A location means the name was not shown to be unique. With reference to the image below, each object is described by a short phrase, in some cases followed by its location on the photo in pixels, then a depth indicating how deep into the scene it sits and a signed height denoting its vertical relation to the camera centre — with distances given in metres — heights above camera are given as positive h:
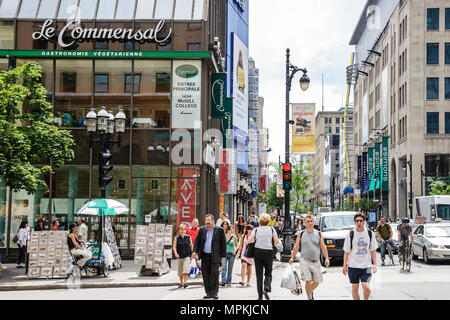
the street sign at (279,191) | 30.73 +0.45
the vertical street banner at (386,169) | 80.44 +4.00
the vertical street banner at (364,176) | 92.15 +3.63
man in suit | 14.11 -1.19
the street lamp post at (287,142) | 25.59 +2.56
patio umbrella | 20.30 -0.29
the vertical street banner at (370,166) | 88.62 +4.95
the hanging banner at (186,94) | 28.84 +4.84
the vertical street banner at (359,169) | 99.96 +5.24
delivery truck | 39.81 -0.49
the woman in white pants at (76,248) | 18.72 -1.48
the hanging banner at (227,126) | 38.50 +5.06
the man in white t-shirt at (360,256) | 11.41 -1.00
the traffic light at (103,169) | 20.39 +0.96
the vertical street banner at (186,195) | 28.47 +0.20
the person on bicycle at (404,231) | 22.53 -1.08
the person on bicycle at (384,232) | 24.64 -1.22
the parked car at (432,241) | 24.45 -1.60
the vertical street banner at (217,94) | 32.88 +5.53
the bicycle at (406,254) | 21.53 -1.83
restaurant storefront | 28.52 +4.81
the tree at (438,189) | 58.91 +1.22
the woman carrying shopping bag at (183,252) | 17.28 -1.46
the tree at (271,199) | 86.52 +0.13
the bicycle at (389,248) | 24.59 -1.86
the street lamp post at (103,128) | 20.44 +2.32
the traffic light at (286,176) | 24.90 +0.95
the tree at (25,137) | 20.19 +2.05
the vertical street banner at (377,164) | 83.25 +4.88
